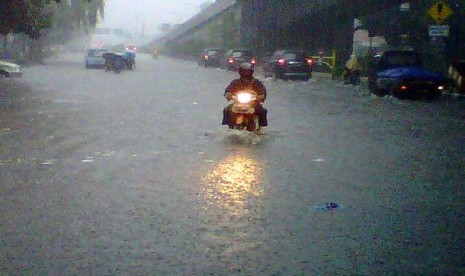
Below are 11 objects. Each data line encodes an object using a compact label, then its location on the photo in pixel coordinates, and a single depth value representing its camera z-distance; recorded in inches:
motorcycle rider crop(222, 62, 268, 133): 595.5
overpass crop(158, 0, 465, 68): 1841.8
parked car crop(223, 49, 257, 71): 2143.2
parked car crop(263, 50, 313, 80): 1628.9
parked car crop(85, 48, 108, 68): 2273.6
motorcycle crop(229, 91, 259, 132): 591.2
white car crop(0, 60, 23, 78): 1651.1
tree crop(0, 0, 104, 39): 1458.2
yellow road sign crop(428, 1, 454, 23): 1120.2
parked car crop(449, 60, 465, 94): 1127.0
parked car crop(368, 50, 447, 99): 1039.0
